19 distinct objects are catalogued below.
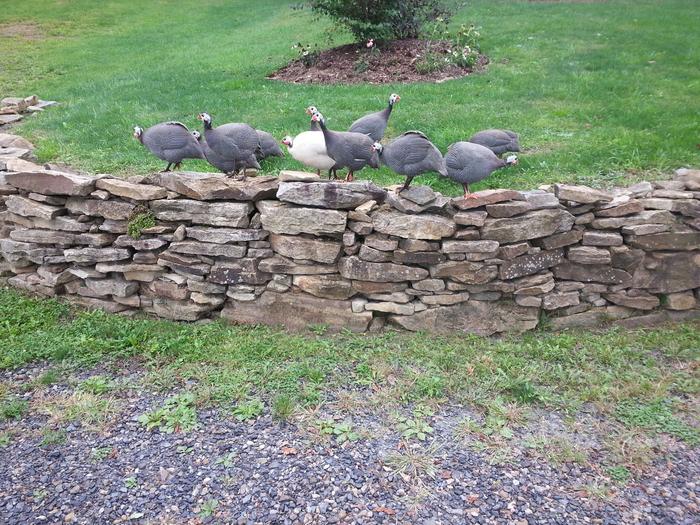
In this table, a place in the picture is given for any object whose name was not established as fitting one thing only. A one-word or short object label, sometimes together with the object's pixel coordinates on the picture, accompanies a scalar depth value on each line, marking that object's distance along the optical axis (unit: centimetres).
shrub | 1170
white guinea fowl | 548
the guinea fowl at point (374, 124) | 585
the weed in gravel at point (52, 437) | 419
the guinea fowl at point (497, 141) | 595
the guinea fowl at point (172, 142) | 577
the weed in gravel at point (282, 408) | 439
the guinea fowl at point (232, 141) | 545
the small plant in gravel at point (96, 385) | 476
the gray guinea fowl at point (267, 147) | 648
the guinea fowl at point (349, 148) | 521
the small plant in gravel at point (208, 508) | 357
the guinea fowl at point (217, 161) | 564
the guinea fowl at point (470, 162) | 512
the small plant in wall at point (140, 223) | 563
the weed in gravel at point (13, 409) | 449
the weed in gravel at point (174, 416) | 434
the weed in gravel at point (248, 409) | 441
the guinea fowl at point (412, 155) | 503
